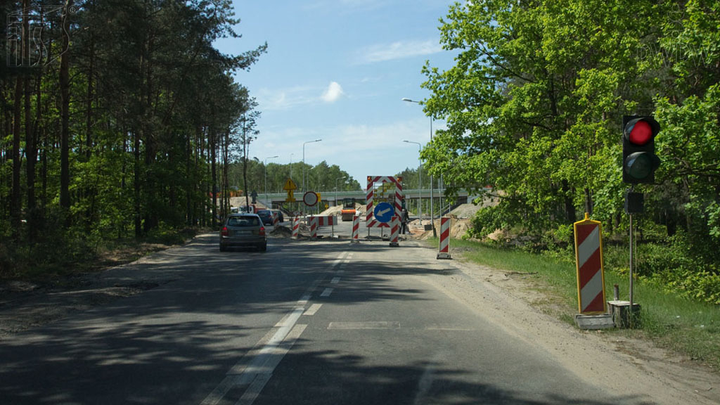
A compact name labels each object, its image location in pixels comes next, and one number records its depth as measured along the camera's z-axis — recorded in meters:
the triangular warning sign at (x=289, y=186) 35.53
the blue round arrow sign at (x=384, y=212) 25.91
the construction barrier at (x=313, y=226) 32.81
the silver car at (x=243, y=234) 23.16
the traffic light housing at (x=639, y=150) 7.46
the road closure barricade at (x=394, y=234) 26.98
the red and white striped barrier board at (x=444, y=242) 19.52
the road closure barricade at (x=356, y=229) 29.82
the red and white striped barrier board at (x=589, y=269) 8.10
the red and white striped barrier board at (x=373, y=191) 28.55
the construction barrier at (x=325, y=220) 33.50
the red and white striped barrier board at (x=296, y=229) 34.80
